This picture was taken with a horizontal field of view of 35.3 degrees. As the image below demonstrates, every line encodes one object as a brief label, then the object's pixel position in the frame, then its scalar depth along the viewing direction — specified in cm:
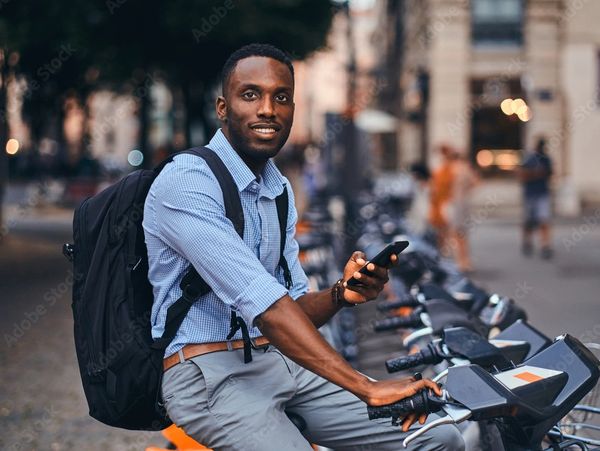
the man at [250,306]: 222
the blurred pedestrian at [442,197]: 1378
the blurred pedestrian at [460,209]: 1333
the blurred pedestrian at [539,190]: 1434
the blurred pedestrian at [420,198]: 1502
